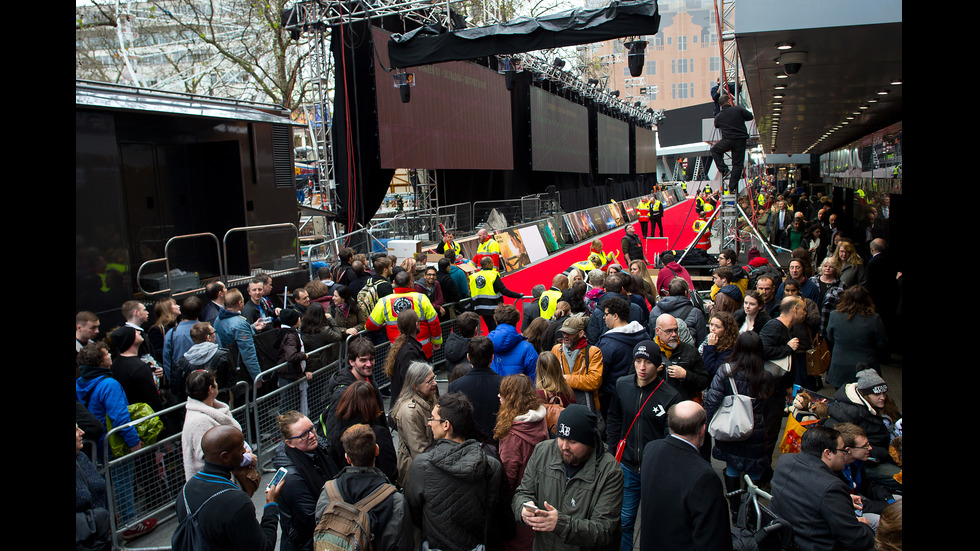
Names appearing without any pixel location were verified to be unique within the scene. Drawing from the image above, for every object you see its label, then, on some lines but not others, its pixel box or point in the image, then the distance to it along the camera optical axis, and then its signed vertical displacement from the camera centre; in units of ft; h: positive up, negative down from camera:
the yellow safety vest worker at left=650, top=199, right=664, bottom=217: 73.67 -0.69
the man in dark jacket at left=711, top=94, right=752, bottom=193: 38.19 +4.18
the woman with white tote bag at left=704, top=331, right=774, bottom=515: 16.08 -4.79
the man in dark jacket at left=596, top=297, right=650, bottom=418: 18.33 -3.97
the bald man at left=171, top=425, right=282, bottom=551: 10.72 -4.57
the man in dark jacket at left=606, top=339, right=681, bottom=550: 14.96 -4.77
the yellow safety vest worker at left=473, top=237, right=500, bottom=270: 46.91 -2.94
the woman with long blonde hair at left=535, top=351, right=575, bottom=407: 16.25 -4.28
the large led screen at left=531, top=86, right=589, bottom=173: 89.04 +10.94
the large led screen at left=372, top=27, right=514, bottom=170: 53.47 +8.85
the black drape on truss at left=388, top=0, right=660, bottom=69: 32.60 +9.47
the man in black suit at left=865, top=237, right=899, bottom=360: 29.76 -3.96
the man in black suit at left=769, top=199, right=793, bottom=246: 63.77 -2.47
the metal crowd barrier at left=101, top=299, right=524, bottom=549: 17.38 -6.65
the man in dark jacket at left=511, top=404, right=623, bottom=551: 11.03 -4.94
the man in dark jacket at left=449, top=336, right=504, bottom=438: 16.29 -4.31
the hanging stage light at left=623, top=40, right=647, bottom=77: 41.63 +9.42
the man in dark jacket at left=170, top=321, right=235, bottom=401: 18.84 -3.88
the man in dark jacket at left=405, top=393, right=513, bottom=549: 11.55 -4.93
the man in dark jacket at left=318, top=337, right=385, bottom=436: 16.62 -3.87
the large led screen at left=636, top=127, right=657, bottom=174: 168.45 +14.16
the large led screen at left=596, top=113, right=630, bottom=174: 126.26 +12.36
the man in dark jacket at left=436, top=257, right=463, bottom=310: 31.19 -3.33
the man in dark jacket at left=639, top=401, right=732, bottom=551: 10.39 -4.69
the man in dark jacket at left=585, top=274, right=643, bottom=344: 22.26 -3.80
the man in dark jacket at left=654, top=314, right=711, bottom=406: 16.14 -4.03
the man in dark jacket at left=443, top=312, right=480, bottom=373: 20.51 -3.94
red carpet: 51.80 -4.84
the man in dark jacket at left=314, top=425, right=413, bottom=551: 10.87 -4.55
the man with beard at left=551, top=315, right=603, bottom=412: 17.84 -4.27
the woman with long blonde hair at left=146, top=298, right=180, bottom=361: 22.82 -3.39
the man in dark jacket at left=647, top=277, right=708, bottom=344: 22.27 -3.67
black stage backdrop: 51.11 +7.00
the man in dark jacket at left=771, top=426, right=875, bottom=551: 11.21 -5.32
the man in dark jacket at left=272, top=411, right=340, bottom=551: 12.37 -4.91
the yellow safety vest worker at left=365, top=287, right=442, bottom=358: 24.49 -3.75
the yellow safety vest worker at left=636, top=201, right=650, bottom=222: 73.77 -0.93
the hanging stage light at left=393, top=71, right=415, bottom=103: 47.09 +9.29
